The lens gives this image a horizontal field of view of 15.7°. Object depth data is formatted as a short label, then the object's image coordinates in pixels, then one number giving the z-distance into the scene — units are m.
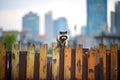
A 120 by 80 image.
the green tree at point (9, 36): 29.33
